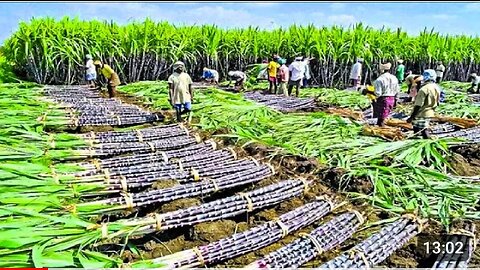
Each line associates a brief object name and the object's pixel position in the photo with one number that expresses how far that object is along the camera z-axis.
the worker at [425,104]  6.80
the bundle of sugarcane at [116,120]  7.34
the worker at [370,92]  8.92
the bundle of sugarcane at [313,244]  3.38
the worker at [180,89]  7.62
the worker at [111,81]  10.19
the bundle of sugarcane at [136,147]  5.56
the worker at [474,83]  14.55
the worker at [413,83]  10.60
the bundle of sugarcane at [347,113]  9.30
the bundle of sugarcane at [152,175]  4.45
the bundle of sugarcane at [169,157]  4.89
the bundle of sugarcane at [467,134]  7.24
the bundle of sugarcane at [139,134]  6.09
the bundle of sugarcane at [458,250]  3.46
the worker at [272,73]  13.31
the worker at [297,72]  12.93
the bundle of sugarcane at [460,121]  8.17
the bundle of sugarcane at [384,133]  6.98
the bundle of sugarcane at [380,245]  3.41
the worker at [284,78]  12.92
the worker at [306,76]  15.11
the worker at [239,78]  14.16
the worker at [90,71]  13.34
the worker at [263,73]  16.12
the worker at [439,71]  14.02
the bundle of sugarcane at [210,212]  3.49
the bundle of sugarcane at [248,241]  3.24
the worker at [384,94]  8.17
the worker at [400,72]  15.38
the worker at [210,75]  15.25
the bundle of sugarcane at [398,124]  8.09
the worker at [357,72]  14.85
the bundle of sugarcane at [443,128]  7.88
